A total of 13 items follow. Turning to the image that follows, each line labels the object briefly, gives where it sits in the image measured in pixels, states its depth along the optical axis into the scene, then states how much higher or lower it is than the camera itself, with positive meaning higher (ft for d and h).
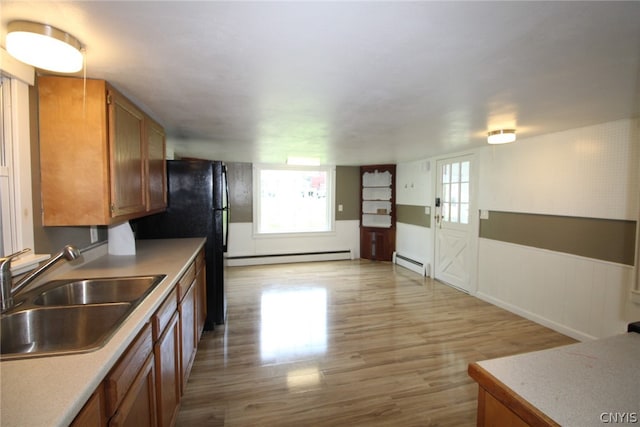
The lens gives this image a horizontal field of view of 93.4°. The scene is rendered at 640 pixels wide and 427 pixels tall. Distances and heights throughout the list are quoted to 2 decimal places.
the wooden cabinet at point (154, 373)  3.24 -2.49
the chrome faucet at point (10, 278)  4.02 -1.13
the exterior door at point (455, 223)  14.28 -1.27
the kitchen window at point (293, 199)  20.14 -0.12
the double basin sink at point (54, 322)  4.12 -1.82
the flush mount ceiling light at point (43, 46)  3.71 +1.94
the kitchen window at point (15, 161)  4.87 +0.59
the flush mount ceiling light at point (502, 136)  9.57 +2.00
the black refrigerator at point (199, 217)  10.50 -0.73
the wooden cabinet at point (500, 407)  2.53 -1.90
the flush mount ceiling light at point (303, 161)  16.83 +2.14
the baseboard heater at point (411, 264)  17.63 -4.14
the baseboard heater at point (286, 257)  19.50 -4.07
